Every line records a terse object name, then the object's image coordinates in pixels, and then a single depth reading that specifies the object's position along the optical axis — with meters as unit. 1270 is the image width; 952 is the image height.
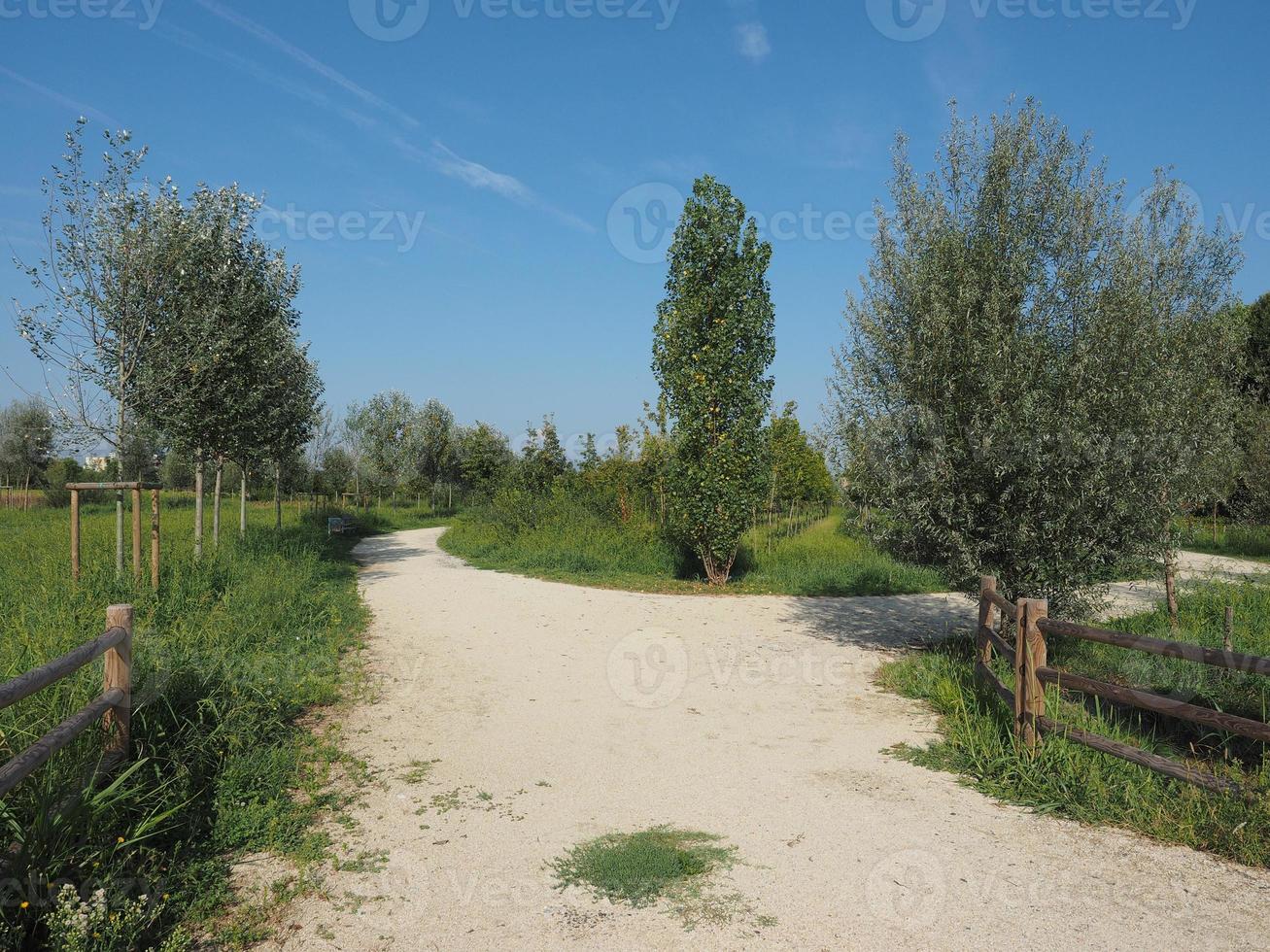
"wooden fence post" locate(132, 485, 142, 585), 9.30
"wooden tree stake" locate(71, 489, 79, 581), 8.97
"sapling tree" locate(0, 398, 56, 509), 34.00
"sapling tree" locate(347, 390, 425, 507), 39.75
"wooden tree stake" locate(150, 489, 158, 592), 9.02
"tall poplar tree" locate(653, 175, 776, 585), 14.32
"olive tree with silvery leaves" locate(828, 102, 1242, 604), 7.15
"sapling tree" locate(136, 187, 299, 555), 11.07
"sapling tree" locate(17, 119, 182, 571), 10.35
